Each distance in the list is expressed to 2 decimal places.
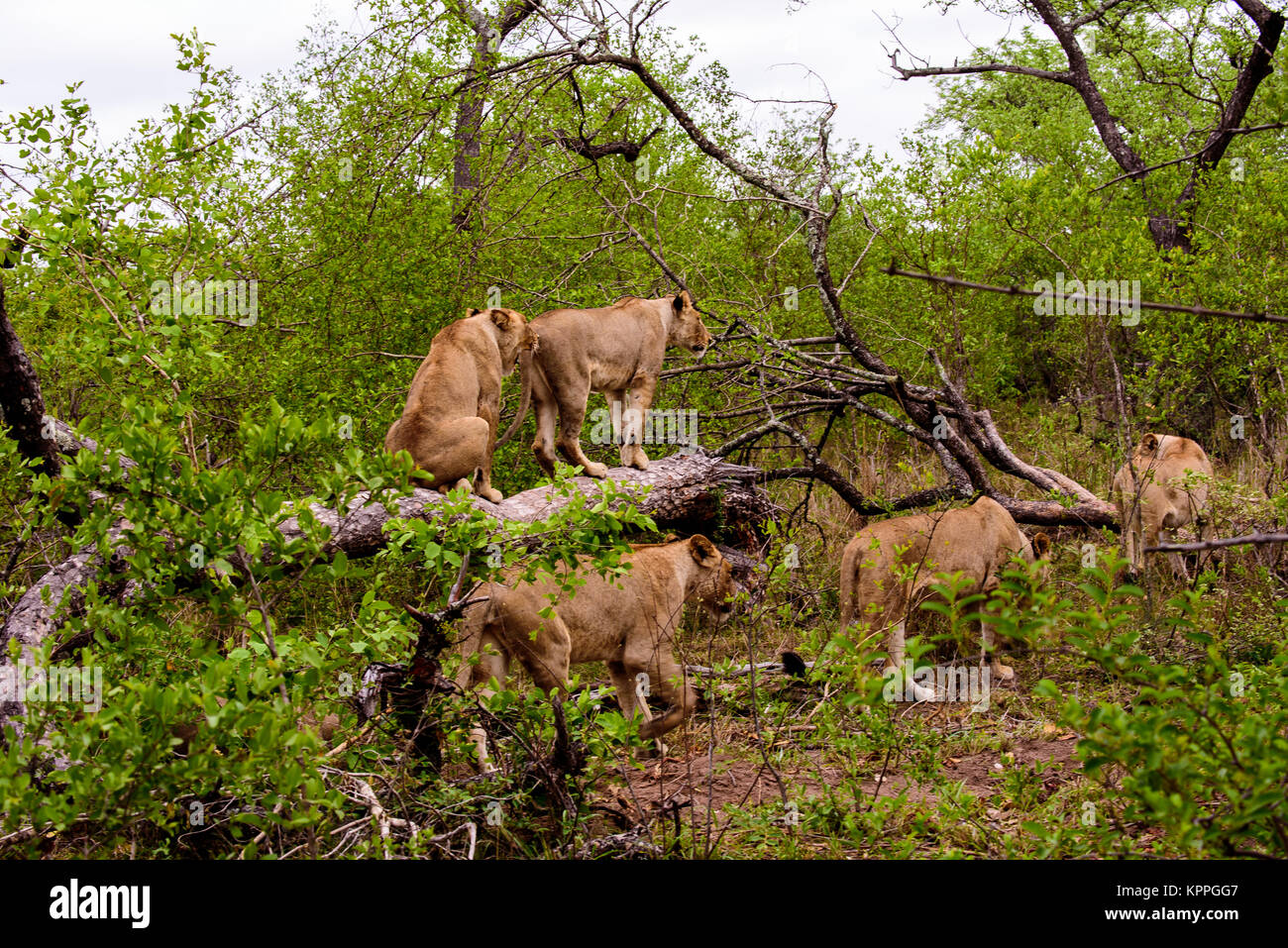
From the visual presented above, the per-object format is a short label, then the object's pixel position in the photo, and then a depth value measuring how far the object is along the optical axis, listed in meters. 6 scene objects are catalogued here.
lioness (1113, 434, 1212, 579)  9.16
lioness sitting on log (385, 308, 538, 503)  7.25
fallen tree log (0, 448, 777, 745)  5.53
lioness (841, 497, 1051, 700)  7.43
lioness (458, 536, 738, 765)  6.12
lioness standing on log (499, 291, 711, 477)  8.41
